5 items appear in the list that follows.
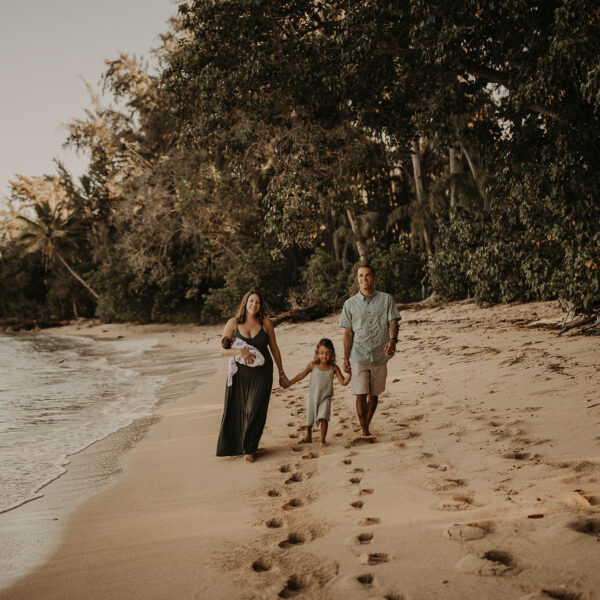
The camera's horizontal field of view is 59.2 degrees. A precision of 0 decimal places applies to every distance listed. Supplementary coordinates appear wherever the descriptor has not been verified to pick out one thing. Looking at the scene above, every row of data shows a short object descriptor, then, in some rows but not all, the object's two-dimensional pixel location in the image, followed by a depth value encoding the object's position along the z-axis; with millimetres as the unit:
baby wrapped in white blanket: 4977
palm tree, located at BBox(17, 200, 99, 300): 36531
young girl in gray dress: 5016
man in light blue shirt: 5020
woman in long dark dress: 4953
